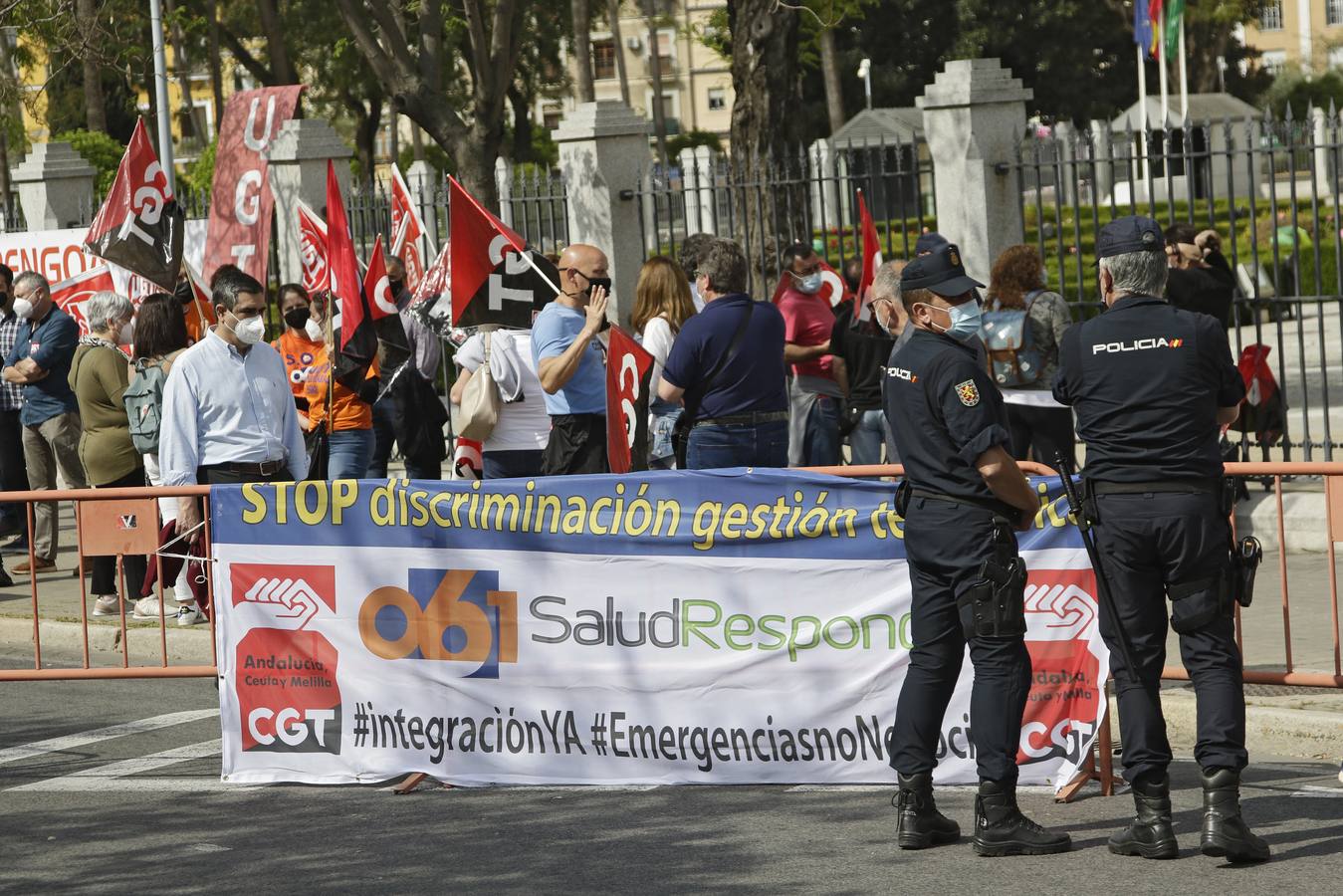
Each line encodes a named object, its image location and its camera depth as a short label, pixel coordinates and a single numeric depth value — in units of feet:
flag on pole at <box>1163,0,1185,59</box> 133.08
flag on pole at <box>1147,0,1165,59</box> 128.67
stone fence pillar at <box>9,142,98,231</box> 61.98
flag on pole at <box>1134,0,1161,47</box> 134.53
